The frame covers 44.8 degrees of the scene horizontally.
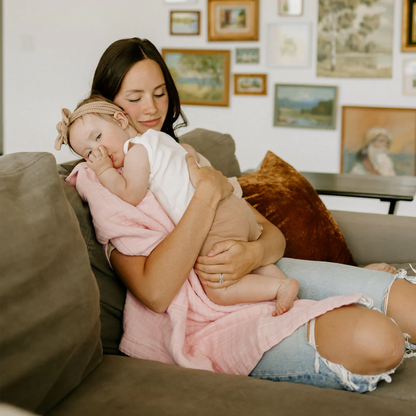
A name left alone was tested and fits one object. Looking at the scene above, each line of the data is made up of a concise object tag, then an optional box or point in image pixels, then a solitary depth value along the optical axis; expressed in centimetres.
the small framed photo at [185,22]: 430
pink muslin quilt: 118
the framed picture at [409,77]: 389
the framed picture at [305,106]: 412
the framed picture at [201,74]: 433
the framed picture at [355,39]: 391
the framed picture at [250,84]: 424
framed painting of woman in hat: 399
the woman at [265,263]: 109
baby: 131
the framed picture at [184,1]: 429
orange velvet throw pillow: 190
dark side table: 279
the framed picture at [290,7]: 404
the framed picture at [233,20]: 416
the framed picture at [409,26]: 380
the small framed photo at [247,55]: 423
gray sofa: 85
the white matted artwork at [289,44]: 409
